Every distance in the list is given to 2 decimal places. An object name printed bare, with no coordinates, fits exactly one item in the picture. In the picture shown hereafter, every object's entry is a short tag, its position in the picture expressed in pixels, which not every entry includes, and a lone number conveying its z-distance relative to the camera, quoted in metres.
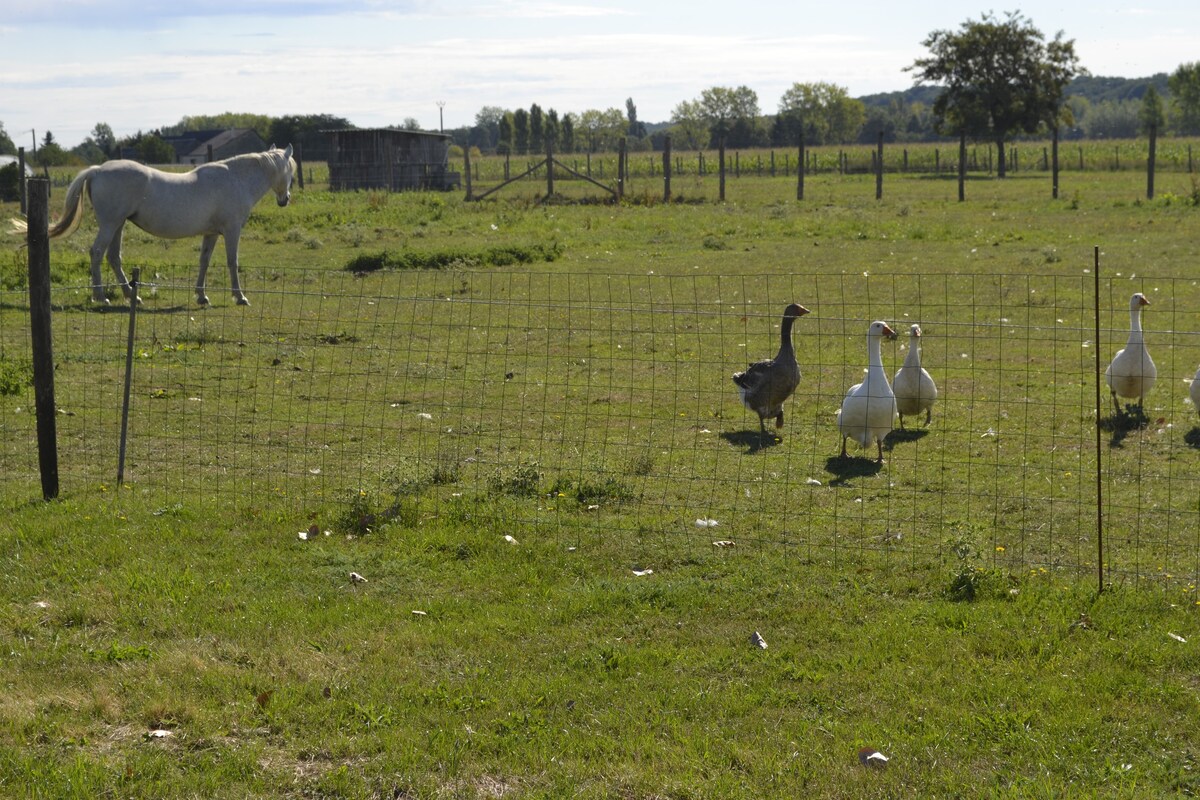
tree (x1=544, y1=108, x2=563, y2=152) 126.47
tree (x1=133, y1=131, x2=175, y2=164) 69.12
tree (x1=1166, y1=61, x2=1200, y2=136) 111.25
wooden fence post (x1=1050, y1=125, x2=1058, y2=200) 35.09
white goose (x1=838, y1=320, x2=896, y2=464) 9.61
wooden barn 45.22
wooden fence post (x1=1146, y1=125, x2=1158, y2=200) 33.41
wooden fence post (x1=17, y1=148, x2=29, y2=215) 29.70
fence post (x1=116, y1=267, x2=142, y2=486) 8.76
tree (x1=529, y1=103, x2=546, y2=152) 133.75
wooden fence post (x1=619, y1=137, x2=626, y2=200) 36.34
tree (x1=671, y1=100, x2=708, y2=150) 156.00
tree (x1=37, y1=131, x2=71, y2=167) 62.57
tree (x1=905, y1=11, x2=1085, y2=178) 58.66
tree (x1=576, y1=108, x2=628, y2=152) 175.62
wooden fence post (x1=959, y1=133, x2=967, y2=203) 35.25
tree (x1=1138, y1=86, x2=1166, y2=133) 121.51
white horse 18.83
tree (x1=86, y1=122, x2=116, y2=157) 115.54
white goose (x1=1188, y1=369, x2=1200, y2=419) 10.35
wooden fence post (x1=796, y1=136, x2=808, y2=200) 36.66
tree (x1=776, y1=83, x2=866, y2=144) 150.25
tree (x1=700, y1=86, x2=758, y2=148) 172.62
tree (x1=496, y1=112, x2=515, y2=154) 134.64
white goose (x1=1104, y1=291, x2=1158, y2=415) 10.88
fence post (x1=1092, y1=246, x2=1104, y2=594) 6.53
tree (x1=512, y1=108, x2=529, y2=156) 138.48
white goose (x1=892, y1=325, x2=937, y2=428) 10.55
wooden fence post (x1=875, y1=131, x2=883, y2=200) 36.49
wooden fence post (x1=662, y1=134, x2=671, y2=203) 35.91
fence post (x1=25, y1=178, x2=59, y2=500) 8.34
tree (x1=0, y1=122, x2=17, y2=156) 83.17
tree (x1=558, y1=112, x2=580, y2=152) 104.34
